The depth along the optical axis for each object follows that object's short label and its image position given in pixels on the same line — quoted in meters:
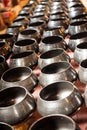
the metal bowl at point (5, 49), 1.52
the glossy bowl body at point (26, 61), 1.25
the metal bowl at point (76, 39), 1.32
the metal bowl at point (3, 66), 1.28
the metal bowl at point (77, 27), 1.51
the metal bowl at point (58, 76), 1.00
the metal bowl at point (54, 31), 1.57
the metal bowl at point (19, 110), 0.86
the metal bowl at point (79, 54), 1.14
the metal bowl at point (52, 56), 1.17
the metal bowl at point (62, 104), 0.83
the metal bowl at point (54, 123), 0.77
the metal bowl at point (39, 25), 1.78
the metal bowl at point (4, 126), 0.79
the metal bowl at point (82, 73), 0.98
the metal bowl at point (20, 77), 1.04
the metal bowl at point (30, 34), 1.62
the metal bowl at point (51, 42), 1.34
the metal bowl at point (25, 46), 1.42
